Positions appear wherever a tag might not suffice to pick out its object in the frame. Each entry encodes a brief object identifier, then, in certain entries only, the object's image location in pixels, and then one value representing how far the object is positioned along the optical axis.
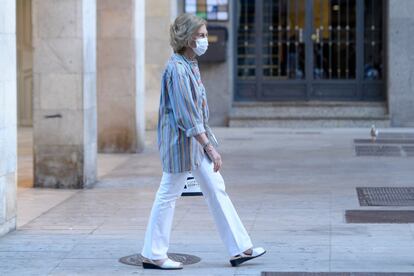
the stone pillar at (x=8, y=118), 9.90
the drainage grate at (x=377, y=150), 17.62
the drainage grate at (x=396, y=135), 20.61
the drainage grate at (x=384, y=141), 19.61
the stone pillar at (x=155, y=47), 22.16
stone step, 23.03
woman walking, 8.26
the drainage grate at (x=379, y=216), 10.78
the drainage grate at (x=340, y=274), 8.10
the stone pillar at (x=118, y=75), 17.92
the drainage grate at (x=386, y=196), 12.16
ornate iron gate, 23.72
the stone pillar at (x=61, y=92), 13.68
